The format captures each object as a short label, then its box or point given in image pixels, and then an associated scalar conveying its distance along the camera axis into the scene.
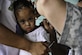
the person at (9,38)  1.04
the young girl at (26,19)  1.12
